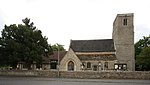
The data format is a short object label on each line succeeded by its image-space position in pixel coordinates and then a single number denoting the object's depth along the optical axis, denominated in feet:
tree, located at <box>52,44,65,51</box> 171.07
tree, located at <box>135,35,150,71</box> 108.40
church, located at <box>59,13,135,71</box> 109.88
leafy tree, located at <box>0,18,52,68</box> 85.49
